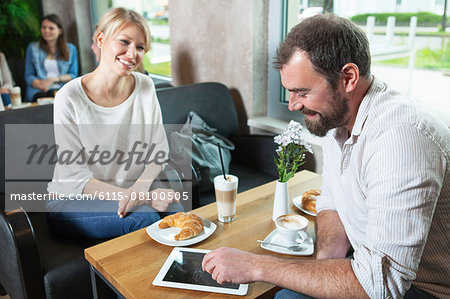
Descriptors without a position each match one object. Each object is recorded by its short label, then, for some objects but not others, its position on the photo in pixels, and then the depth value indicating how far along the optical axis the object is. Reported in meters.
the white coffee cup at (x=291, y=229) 1.21
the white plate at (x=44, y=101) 2.91
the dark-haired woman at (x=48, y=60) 3.89
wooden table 1.03
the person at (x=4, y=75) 3.73
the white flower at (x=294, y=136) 1.31
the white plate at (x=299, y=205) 1.45
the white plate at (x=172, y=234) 1.23
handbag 2.16
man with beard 0.89
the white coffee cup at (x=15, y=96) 3.05
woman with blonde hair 1.57
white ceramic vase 1.38
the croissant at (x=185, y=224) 1.25
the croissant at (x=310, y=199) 1.45
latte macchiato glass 1.34
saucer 1.19
